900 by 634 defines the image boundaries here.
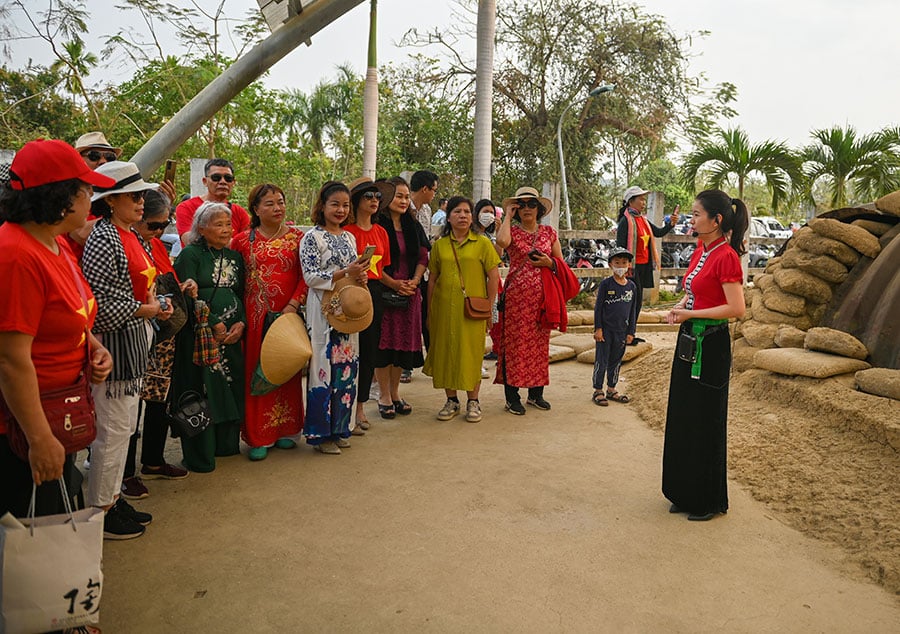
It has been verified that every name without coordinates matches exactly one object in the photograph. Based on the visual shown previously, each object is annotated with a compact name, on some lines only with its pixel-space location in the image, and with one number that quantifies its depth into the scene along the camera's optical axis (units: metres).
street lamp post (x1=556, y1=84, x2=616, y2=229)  15.33
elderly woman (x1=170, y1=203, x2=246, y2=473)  3.99
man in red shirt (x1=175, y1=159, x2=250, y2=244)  4.42
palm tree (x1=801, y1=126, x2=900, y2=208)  11.27
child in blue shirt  5.95
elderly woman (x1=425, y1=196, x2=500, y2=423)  5.19
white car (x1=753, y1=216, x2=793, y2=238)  23.72
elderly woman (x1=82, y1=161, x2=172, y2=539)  2.94
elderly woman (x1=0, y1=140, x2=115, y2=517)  2.00
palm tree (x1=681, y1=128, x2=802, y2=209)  11.92
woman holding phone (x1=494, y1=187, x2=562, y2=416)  5.42
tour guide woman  3.49
